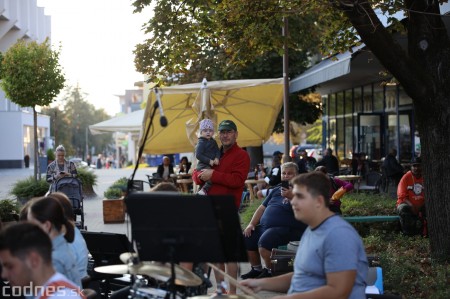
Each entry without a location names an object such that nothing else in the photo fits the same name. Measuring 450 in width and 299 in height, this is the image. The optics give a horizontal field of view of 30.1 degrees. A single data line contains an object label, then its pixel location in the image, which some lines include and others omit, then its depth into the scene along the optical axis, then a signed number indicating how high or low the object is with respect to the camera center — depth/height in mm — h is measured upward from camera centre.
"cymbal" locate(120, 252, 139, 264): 5109 -660
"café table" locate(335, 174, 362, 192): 19675 -736
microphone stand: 5243 -57
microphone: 5094 +248
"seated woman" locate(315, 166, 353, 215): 10127 -542
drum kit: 5017 -754
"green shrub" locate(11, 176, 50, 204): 21656 -902
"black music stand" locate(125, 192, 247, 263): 4738 -432
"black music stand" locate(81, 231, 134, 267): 7984 -899
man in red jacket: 8594 -192
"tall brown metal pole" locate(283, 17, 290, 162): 16833 +1091
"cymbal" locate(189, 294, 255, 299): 4611 -807
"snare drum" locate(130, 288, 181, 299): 5047 -860
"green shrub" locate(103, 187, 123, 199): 19431 -935
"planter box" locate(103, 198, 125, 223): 18297 -1270
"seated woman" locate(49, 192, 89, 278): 6016 -710
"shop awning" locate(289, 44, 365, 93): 16016 +1653
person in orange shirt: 12062 -843
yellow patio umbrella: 16984 +841
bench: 11828 -1024
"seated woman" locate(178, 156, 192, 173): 25031 -428
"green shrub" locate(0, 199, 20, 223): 12180 -837
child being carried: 9203 +31
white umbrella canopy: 25844 +851
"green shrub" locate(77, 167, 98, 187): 27578 -788
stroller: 14805 -616
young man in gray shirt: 4680 -588
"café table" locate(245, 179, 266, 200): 19609 -790
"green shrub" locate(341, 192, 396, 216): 13188 -949
